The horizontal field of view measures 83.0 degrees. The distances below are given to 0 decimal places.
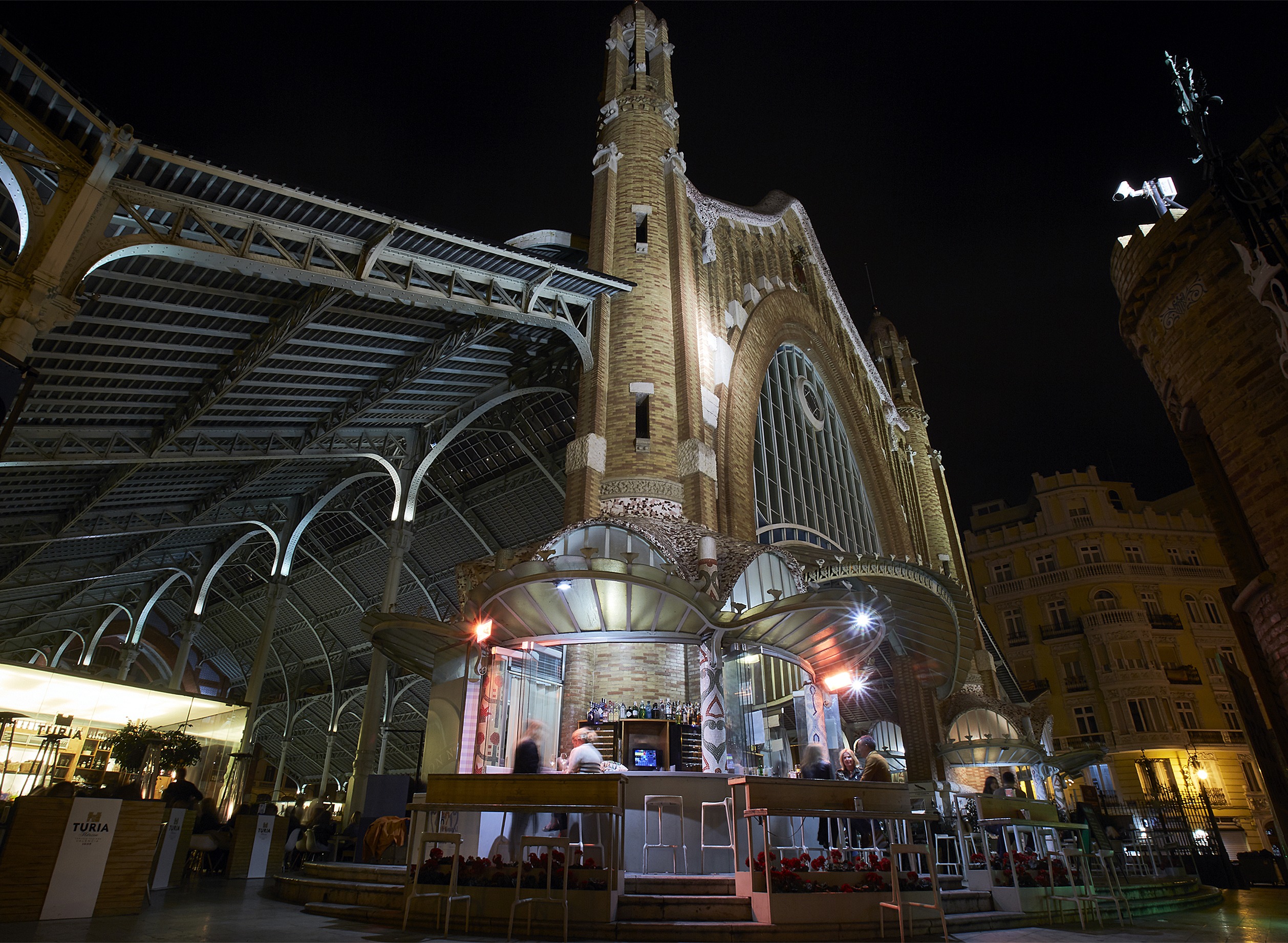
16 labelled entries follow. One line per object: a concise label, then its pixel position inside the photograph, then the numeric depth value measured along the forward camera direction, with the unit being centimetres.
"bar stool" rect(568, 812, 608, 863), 780
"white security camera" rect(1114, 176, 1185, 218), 1010
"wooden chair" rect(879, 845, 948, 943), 672
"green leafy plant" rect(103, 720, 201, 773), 1456
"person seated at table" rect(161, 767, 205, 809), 1411
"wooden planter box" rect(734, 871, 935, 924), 700
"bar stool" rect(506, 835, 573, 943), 667
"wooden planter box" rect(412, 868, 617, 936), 707
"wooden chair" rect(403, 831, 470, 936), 693
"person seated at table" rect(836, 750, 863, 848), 1143
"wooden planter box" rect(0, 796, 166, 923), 718
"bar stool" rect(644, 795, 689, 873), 1009
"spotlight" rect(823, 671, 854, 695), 1528
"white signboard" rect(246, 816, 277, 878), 1473
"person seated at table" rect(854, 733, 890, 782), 1096
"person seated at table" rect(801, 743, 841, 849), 1041
